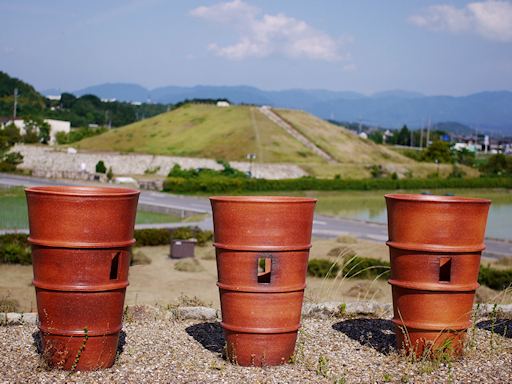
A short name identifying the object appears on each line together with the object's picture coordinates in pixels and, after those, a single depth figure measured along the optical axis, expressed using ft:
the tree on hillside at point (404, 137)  453.58
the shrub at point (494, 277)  63.98
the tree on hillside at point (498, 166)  240.73
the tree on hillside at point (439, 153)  265.54
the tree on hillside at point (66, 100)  443.73
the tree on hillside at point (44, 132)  295.28
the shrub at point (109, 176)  172.88
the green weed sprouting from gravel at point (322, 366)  24.00
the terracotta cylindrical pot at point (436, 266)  25.54
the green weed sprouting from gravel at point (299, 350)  25.24
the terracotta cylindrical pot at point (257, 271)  24.56
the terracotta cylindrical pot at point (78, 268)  23.02
